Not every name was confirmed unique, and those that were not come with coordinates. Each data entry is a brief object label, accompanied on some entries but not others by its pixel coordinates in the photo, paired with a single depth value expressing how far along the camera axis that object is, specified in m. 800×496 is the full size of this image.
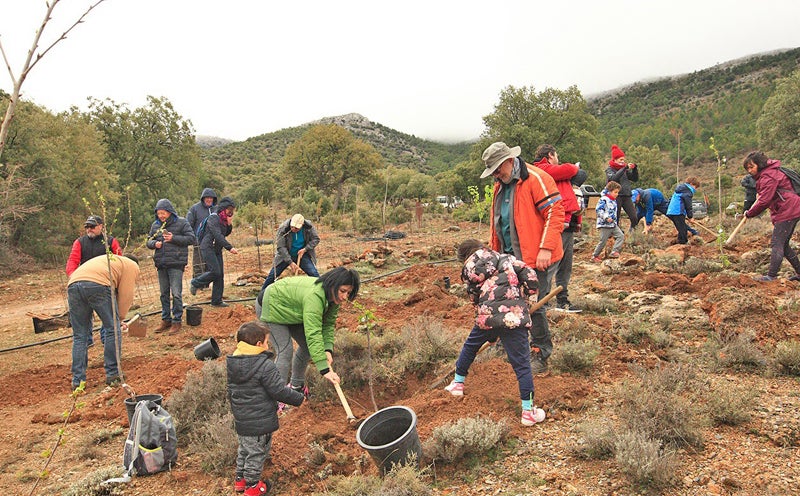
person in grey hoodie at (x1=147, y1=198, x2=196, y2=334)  6.46
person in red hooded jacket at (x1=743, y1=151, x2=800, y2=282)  5.76
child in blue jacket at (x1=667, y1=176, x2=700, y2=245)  8.80
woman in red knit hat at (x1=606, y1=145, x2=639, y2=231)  8.86
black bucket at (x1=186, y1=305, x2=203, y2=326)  7.10
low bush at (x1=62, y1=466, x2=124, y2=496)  3.16
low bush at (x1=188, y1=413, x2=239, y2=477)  3.40
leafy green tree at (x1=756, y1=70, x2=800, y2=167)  25.52
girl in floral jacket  3.39
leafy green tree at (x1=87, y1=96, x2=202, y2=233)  23.48
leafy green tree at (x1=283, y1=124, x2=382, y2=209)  35.56
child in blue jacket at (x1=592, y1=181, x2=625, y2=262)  8.49
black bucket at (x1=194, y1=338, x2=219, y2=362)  4.70
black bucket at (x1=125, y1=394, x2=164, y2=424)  3.73
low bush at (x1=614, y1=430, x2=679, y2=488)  2.62
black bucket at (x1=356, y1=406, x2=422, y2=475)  2.85
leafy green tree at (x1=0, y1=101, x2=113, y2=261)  14.08
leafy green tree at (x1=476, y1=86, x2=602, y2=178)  29.64
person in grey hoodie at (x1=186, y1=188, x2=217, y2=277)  7.89
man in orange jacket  3.88
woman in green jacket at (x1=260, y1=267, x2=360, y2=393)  3.58
